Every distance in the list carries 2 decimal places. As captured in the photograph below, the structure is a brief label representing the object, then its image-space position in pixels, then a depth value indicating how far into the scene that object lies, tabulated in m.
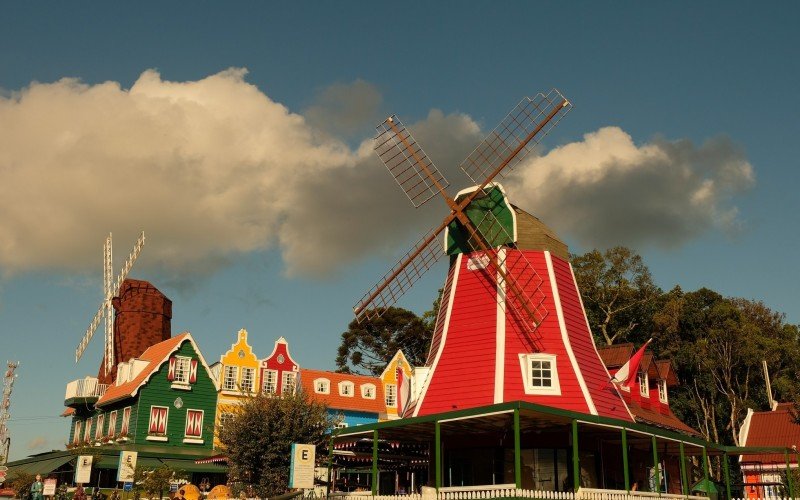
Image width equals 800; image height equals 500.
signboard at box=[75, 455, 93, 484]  24.73
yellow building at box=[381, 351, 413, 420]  50.62
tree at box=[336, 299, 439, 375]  67.62
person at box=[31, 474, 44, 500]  27.53
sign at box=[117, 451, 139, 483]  25.38
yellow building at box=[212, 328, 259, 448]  43.59
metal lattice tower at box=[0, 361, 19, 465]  78.31
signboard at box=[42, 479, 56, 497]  24.39
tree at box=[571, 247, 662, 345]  55.03
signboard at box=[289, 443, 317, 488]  22.42
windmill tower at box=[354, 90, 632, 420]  26.61
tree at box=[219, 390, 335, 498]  29.50
